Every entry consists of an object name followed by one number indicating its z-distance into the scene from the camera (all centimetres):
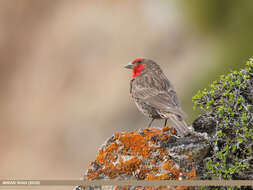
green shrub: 898
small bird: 1170
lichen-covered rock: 955
